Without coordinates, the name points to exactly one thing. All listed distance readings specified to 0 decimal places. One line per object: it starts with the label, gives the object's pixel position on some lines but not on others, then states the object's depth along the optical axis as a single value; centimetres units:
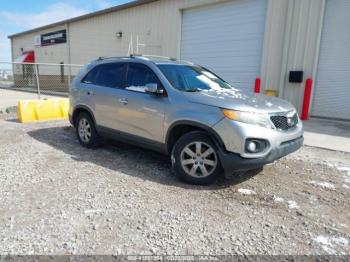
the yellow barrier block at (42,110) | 838
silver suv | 365
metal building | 908
